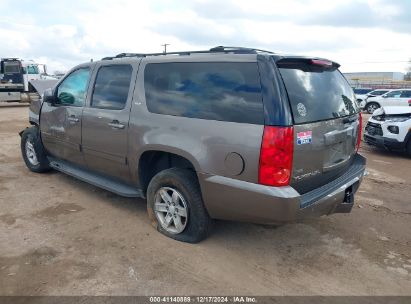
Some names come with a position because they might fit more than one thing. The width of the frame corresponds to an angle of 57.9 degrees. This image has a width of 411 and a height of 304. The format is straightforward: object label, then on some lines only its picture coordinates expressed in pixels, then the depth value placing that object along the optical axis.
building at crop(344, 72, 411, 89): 50.38
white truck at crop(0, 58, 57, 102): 19.41
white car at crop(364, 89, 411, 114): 19.99
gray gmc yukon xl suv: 3.00
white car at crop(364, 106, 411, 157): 8.03
